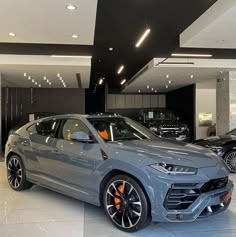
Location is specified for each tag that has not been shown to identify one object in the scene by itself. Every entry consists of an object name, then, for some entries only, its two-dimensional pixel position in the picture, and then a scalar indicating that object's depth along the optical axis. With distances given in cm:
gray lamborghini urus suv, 323
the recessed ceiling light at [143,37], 751
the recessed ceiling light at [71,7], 576
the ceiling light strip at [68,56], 1039
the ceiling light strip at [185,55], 1030
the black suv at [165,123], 1223
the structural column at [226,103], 1200
